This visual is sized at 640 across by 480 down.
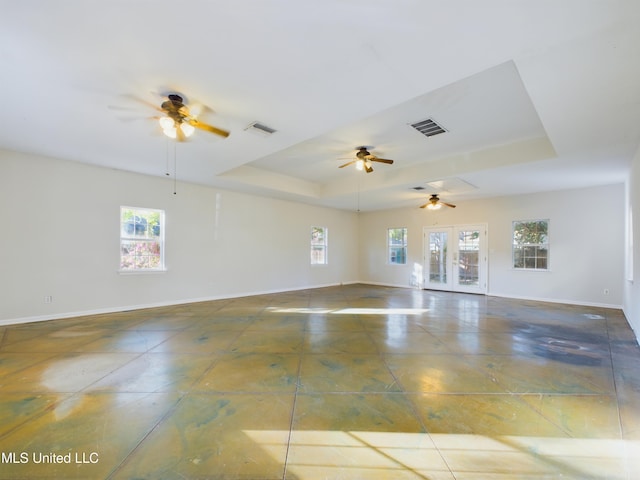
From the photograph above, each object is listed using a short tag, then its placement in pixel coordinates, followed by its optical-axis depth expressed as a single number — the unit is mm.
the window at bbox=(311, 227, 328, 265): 9406
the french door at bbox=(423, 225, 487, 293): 8172
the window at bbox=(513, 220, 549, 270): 7082
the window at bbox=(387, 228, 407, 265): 9781
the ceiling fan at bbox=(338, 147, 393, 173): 4938
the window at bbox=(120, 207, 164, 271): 5730
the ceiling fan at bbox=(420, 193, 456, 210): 7410
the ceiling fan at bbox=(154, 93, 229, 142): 2982
